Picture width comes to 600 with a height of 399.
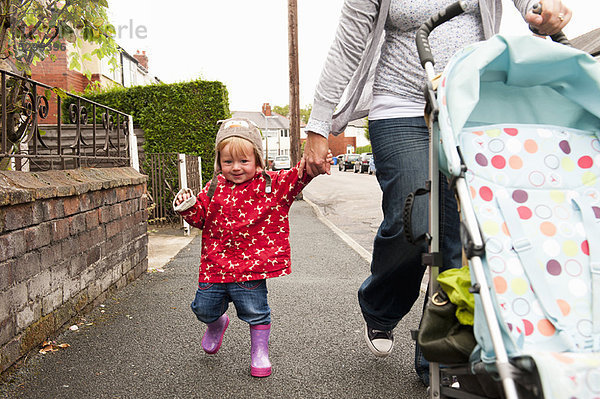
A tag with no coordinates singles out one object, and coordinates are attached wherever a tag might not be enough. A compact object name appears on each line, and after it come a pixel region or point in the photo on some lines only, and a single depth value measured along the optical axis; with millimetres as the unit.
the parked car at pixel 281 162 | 44344
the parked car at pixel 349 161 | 49656
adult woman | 2533
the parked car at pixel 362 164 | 40875
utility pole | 15672
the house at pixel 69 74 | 15852
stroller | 1499
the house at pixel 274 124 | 75344
